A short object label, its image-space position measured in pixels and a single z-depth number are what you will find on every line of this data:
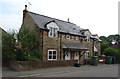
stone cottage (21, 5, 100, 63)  13.29
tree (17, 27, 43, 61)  11.06
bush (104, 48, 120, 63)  18.59
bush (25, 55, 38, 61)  10.65
